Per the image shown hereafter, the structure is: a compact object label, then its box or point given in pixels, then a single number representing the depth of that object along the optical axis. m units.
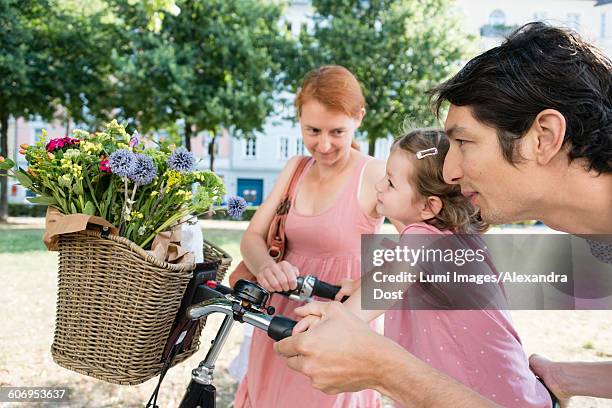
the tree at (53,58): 20.41
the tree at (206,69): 21.62
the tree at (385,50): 23.55
